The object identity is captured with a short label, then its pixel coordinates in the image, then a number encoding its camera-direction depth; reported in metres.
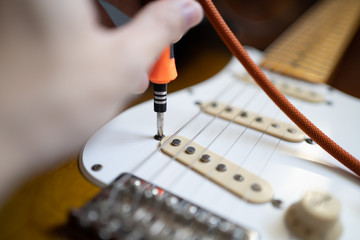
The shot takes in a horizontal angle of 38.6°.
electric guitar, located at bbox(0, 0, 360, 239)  0.24
